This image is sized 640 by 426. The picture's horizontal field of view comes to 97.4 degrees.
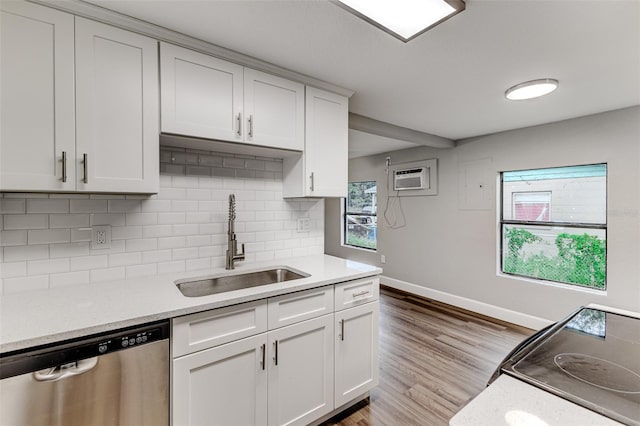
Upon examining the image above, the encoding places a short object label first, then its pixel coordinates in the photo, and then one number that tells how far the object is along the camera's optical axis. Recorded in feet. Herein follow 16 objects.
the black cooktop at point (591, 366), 2.19
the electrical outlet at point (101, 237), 5.27
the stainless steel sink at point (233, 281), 5.78
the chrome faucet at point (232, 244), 6.37
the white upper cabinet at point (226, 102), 5.18
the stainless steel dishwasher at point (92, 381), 3.15
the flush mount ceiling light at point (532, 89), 6.68
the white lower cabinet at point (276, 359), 4.25
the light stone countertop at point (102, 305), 3.32
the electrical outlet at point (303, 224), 8.05
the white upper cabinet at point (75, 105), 4.02
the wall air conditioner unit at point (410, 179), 13.94
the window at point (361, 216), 17.35
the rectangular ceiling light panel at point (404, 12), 4.14
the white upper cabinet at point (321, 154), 6.93
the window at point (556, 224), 9.37
